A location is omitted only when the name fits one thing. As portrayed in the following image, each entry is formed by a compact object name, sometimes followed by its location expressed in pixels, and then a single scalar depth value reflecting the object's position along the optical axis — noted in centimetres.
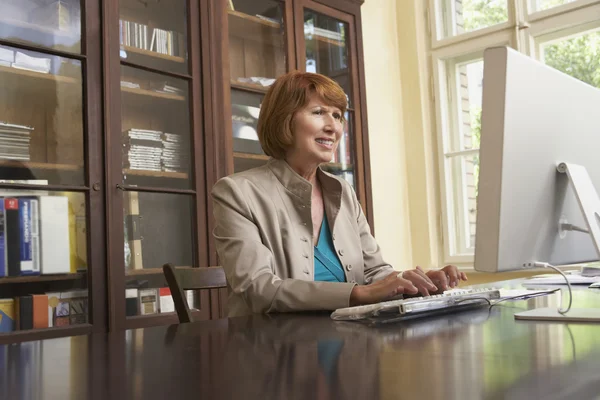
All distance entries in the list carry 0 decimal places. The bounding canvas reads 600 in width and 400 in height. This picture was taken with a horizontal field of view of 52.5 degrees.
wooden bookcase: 203
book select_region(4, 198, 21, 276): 197
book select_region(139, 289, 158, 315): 227
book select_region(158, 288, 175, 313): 235
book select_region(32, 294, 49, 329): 201
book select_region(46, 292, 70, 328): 205
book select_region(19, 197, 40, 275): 200
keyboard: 95
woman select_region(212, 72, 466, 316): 125
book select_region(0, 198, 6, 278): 195
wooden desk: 48
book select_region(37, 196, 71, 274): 205
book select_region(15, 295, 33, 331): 198
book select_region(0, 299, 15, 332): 194
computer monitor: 85
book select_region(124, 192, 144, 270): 224
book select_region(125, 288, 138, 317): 220
